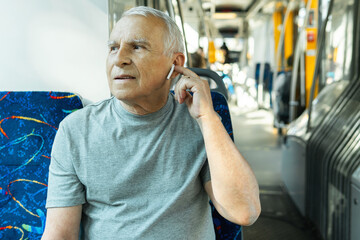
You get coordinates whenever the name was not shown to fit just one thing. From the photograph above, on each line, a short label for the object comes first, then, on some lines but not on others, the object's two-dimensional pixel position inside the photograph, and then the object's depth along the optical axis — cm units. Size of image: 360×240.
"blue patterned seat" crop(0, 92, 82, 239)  141
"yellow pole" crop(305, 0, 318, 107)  501
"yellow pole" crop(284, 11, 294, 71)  808
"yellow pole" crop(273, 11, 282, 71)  919
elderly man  118
